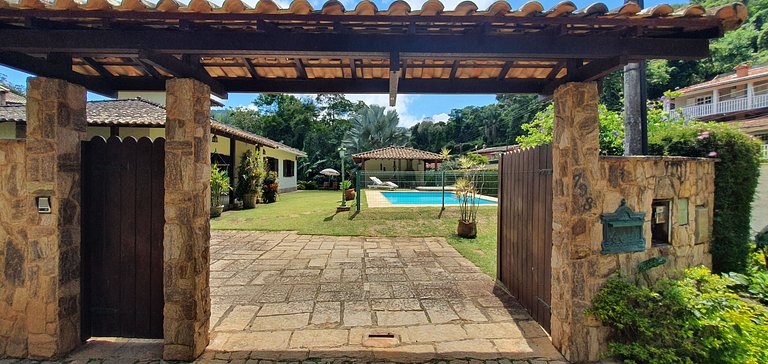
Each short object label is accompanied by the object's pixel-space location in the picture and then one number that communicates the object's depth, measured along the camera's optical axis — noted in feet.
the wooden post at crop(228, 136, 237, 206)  43.11
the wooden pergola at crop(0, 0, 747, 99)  7.02
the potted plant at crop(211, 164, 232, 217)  34.73
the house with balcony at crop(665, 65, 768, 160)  63.67
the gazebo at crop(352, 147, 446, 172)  74.54
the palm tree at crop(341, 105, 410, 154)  97.09
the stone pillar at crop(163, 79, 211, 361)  8.94
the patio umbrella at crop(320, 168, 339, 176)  70.13
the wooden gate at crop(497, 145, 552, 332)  10.64
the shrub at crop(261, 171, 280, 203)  49.26
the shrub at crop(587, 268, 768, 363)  8.24
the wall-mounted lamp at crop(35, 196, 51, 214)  8.95
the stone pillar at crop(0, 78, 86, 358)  8.90
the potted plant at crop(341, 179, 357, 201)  46.63
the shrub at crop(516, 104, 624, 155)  18.28
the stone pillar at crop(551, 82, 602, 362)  9.09
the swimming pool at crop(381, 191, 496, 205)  43.27
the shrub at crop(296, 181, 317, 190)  83.51
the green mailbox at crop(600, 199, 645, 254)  9.35
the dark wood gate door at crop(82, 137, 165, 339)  9.72
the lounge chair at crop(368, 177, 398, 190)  65.19
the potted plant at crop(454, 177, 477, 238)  25.34
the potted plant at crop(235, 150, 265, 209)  43.00
